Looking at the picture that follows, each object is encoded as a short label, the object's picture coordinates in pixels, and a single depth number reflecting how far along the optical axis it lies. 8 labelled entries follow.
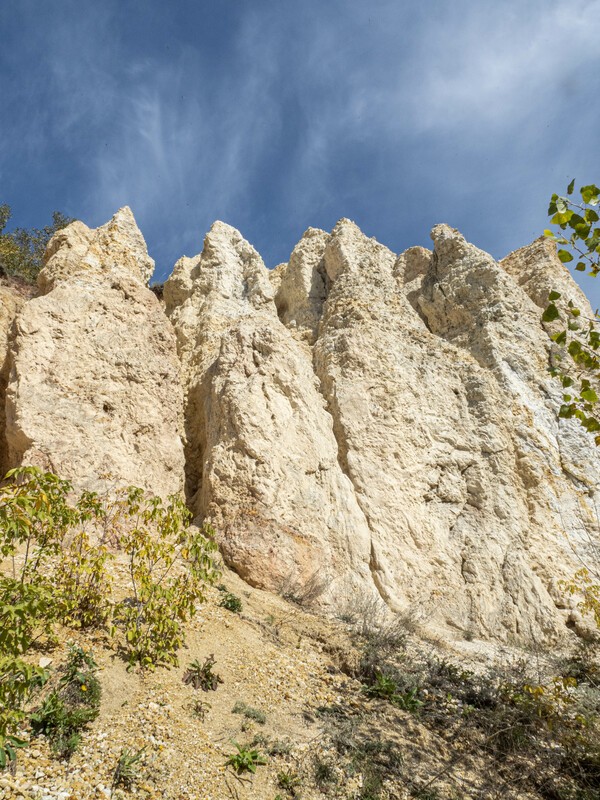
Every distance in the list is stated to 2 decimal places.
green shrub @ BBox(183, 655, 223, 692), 5.80
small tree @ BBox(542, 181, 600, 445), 3.36
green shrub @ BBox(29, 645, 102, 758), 4.34
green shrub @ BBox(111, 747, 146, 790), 4.16
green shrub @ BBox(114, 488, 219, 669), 5.81
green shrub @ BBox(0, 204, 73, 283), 24.81
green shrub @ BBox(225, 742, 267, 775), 4.73
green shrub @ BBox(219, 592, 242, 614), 7.66
